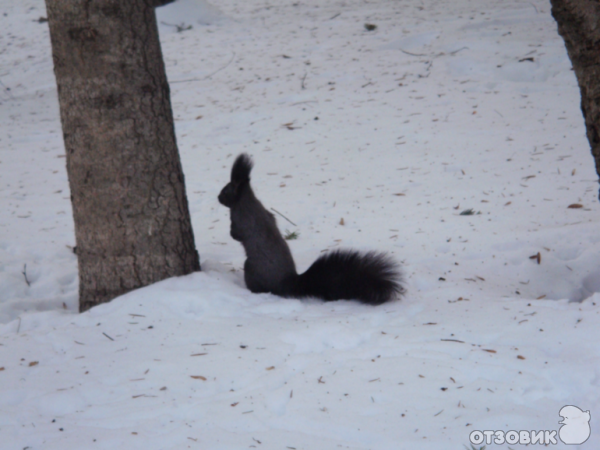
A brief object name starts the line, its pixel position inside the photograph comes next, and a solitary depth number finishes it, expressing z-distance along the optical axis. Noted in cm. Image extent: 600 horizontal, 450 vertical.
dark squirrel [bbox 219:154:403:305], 573
